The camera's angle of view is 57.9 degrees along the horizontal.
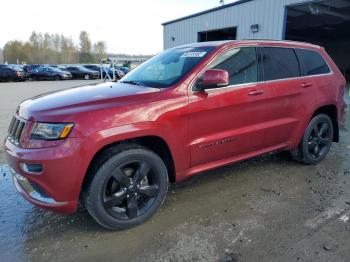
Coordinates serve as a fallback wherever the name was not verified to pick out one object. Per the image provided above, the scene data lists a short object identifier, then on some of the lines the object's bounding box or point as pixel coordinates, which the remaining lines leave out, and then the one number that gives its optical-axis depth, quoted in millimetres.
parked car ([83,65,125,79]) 33688
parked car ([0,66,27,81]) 28328
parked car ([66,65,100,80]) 32906
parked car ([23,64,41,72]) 32225
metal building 13125
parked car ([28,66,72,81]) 31516
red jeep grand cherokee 2740
